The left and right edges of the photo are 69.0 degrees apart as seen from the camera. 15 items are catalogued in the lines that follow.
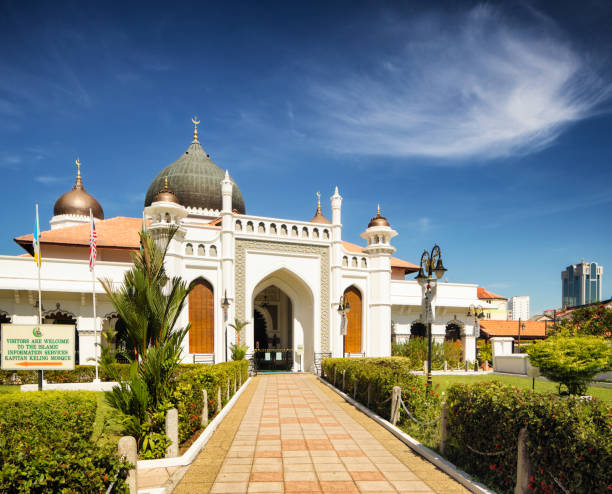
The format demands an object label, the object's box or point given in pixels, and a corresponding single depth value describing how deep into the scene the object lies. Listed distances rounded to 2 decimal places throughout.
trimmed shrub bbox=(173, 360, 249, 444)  8.00
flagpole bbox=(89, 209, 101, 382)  21.18
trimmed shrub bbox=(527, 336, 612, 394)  13.53
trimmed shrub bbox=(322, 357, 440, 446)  9.45
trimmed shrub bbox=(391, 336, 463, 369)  27.05
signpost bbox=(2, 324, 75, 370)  9.57
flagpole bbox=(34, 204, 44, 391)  16.68
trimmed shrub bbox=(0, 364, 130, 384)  19.44
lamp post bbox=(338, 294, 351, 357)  21.08
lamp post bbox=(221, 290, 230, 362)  21.24
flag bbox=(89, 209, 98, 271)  19.19
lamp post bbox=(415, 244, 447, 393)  11.71
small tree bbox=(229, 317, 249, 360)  21.14
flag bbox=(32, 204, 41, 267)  16.78
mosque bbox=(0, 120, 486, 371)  22.50
